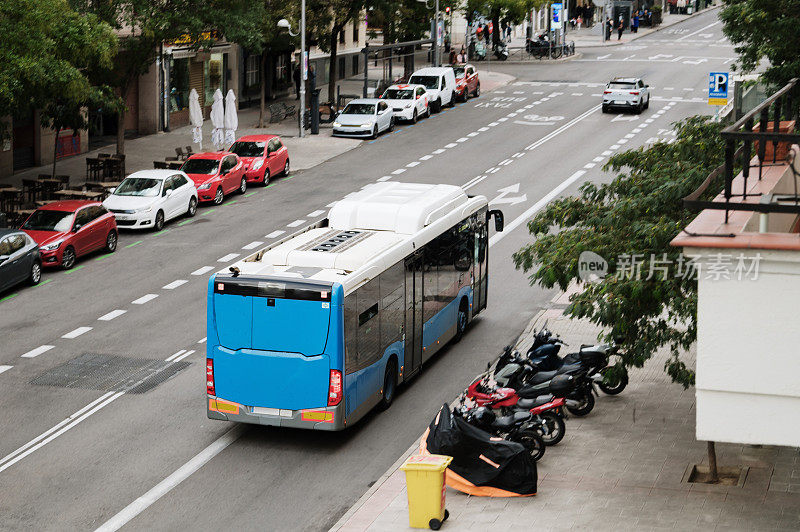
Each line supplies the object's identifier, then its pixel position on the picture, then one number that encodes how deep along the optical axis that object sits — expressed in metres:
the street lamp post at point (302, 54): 47.25
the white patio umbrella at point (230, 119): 44.06
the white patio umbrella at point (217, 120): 44.31
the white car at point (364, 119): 48.53
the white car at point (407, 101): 51.78
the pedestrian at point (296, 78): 60.57
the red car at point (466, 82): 58.41
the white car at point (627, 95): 53.38
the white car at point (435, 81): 54.78
